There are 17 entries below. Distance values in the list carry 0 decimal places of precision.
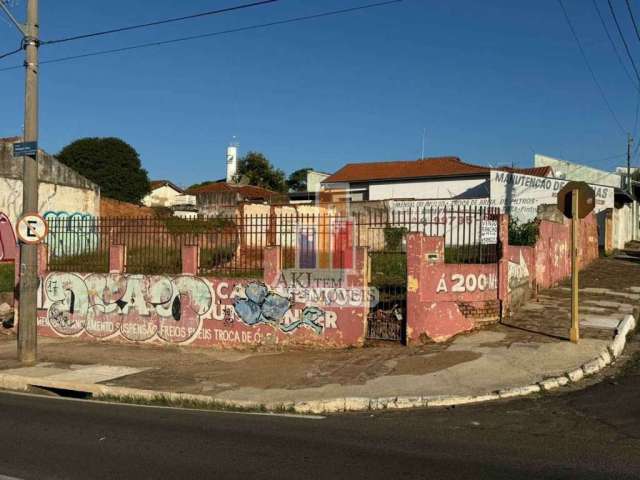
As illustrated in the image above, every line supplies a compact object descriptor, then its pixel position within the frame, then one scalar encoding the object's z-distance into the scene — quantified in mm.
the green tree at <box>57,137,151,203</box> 47969
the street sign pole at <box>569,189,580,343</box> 10859
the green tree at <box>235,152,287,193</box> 62312
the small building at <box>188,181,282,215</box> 27641
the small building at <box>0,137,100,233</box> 23578
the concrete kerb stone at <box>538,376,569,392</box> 8844
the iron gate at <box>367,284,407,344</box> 12133
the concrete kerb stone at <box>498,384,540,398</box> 8547
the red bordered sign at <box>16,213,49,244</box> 11688
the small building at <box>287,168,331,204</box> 40197
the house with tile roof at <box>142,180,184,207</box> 62938
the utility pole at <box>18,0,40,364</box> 11883
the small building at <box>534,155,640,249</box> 32406
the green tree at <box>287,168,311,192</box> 70438
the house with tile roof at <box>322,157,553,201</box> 36938
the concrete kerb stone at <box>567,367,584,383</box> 9211
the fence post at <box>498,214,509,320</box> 12750
